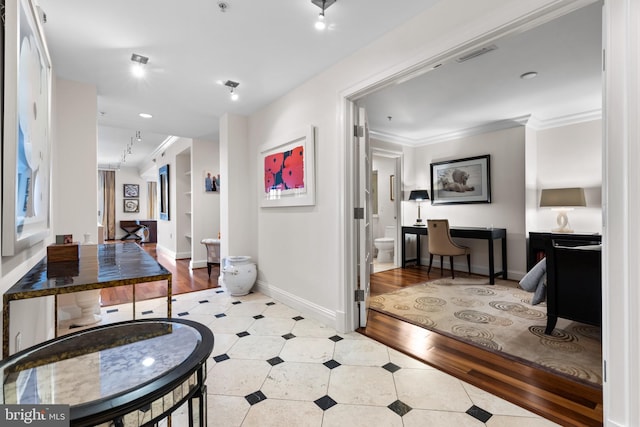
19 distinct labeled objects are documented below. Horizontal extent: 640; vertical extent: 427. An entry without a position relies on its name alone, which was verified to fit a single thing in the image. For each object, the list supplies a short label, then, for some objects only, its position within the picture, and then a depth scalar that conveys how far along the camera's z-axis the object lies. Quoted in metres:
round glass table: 0.67
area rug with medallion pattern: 2.10
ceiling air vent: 2.41
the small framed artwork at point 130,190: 10.59
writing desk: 4.25
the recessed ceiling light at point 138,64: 2.48
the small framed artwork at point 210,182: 5.89
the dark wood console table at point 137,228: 10.37
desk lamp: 5.34
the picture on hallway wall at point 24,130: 1.05
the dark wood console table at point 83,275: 1.08
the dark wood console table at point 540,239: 3.76
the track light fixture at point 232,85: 2.98
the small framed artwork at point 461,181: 4.79
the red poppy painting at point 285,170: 3.03
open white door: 2.63
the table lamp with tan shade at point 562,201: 3.93
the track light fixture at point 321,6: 1.86
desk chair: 4.52
